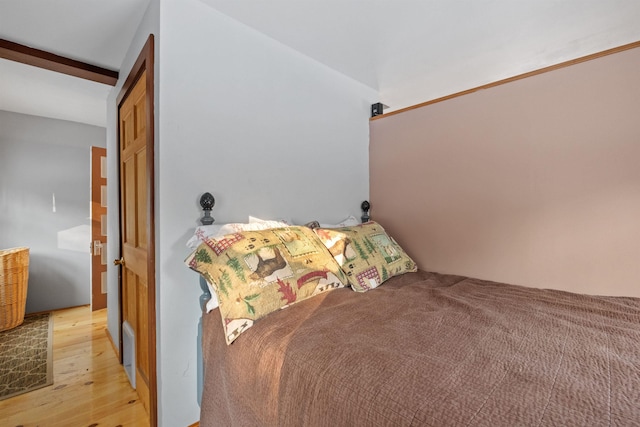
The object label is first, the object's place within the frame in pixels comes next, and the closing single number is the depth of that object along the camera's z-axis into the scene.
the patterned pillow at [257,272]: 1.11
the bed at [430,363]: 0.62
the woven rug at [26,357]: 1.86
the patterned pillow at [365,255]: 1.53
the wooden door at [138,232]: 1.42
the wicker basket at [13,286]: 2.71
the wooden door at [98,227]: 3.07
